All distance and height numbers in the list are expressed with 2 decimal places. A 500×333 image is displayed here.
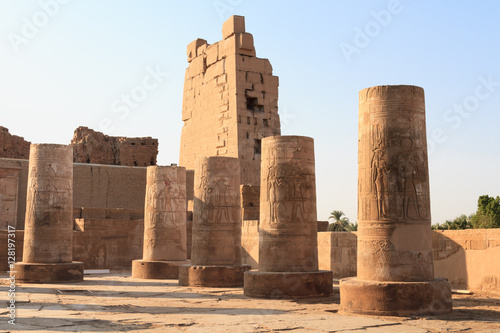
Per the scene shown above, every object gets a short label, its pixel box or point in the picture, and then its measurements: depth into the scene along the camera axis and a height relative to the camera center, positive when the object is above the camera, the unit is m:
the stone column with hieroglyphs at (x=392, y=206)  7.54 +0.44
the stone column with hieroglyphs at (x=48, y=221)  12.96 +0.43
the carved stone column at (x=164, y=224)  14.72 +0.41
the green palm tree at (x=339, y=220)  39.17 +1.50
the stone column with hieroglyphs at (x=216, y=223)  12.46 +0.36
